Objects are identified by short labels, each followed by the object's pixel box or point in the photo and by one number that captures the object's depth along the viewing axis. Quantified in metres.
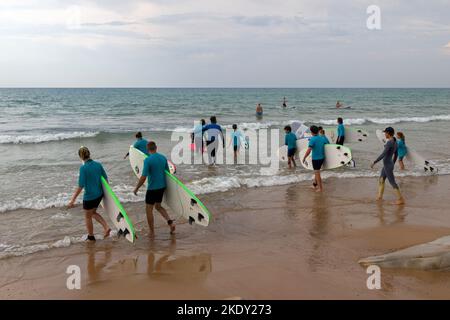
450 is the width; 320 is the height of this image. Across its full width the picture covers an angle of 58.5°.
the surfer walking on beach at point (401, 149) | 12.16
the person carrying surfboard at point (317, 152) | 9.77
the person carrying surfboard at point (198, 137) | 13.31
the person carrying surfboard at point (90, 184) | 6.26
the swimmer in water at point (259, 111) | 33.85
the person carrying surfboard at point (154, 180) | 6.68
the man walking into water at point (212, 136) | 12.70
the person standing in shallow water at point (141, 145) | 10.42
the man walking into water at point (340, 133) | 13.77
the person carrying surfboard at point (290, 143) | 12.46
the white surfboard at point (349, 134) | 15.19
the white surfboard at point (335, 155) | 10.82
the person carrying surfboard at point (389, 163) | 8.48
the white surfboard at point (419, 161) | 11.73
